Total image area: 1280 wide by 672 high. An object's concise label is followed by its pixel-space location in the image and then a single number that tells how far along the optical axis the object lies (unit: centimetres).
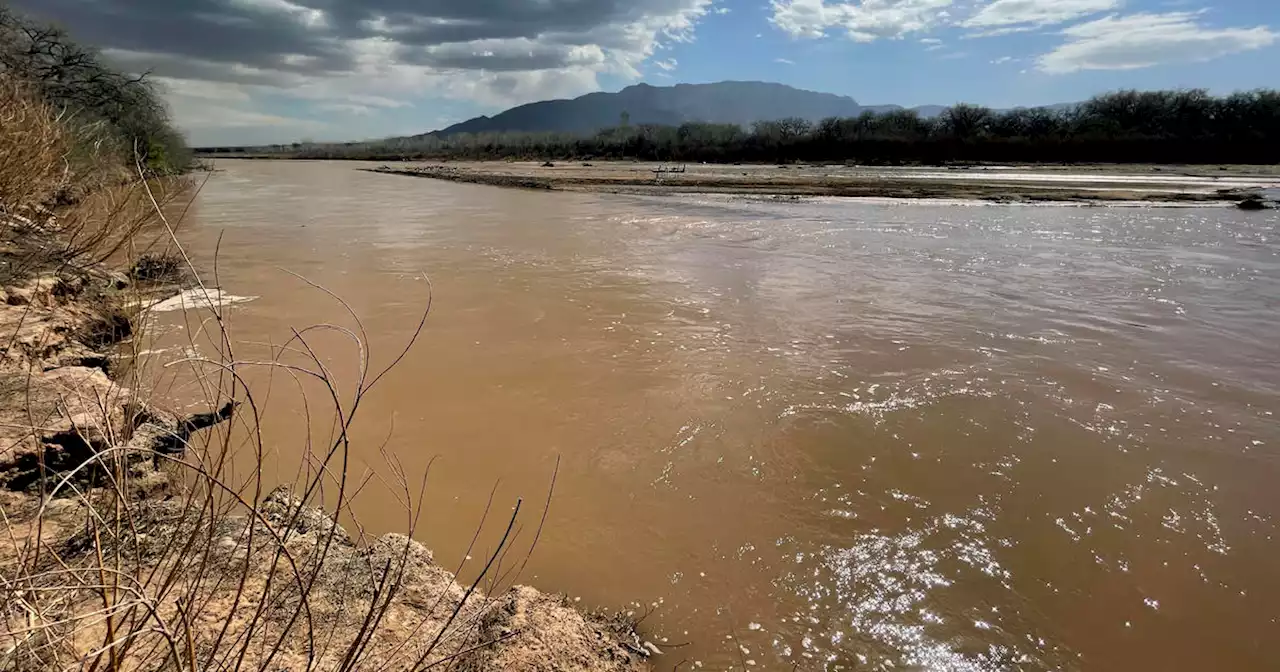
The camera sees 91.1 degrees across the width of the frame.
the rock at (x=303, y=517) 291
